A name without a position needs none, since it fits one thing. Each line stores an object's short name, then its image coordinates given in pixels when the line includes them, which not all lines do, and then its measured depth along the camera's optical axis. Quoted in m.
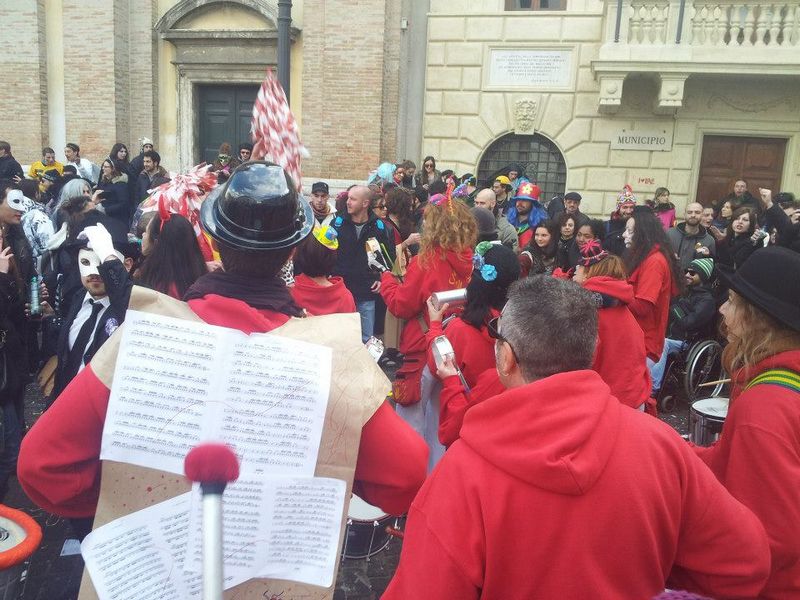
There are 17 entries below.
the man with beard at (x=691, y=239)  7.15
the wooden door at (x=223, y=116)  14.52
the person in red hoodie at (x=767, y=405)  1.67
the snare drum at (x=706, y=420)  3.11
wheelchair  6.24
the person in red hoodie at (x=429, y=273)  4.12
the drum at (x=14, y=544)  2.23
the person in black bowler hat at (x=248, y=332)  1.44
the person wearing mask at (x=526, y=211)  8.22
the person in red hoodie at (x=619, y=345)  3.28
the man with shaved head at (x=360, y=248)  6.54
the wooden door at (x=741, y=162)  13.00
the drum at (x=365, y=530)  3.00
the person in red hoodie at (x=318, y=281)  4.09
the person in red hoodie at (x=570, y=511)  1.30
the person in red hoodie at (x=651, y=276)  4.48
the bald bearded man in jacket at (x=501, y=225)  6.82
